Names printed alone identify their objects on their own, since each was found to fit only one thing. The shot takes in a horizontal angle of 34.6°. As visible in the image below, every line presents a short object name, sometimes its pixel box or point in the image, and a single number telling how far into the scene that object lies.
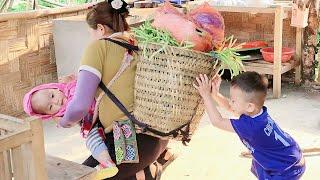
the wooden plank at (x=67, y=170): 1.84
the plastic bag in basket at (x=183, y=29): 2.01
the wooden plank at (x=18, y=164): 1.48
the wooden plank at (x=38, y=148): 1.47
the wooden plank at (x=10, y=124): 1.54
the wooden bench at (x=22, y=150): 1.45
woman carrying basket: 2.06
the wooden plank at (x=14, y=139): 1.42
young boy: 2.17
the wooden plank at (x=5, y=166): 1.49
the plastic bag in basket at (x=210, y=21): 2.10
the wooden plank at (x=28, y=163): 1.48
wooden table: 4.93
